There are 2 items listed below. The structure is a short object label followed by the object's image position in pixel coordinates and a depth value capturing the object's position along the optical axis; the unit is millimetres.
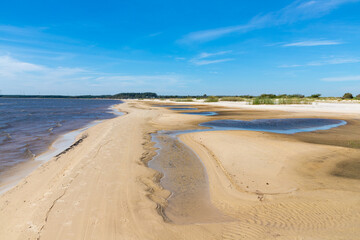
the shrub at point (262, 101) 50306
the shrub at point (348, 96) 65875
